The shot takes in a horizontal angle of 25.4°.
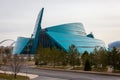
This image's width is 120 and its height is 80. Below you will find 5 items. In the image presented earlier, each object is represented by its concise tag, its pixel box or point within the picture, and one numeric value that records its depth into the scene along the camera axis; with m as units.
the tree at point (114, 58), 44.46
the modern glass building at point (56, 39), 99.44
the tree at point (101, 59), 46.28
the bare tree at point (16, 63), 40.70
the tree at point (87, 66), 46.81
